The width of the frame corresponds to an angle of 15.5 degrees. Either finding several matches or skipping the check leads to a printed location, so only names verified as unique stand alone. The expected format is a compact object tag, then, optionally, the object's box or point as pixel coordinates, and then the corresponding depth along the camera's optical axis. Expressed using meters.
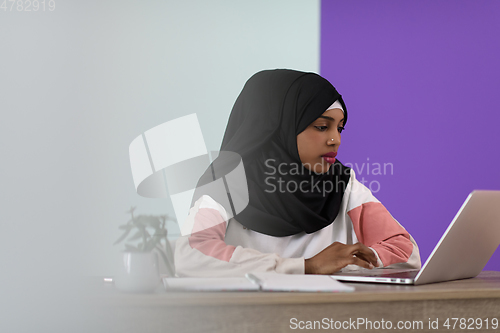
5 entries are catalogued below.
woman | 4.39
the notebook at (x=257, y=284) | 3.59
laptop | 3.68
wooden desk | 3.52
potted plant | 3.60
